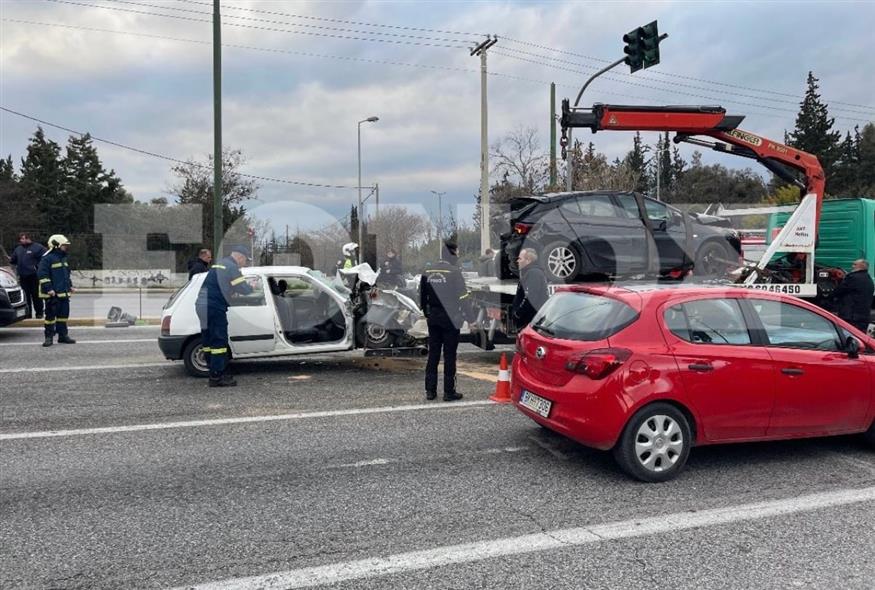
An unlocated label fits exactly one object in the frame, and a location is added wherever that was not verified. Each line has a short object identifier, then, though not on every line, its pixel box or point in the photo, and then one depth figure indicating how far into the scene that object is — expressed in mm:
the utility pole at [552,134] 25781
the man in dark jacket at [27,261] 13609
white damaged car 8672
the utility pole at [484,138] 23156
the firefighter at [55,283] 11391
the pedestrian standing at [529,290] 7844
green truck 10336
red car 4758
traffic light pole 16088
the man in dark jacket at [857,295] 9312
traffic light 14617
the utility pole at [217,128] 16625
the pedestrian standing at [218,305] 7988
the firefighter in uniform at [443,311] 7289
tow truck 9273
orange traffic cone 6776
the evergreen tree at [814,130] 63219
